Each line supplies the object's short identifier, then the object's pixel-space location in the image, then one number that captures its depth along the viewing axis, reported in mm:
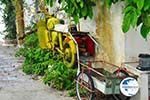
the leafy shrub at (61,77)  4525
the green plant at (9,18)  8643
